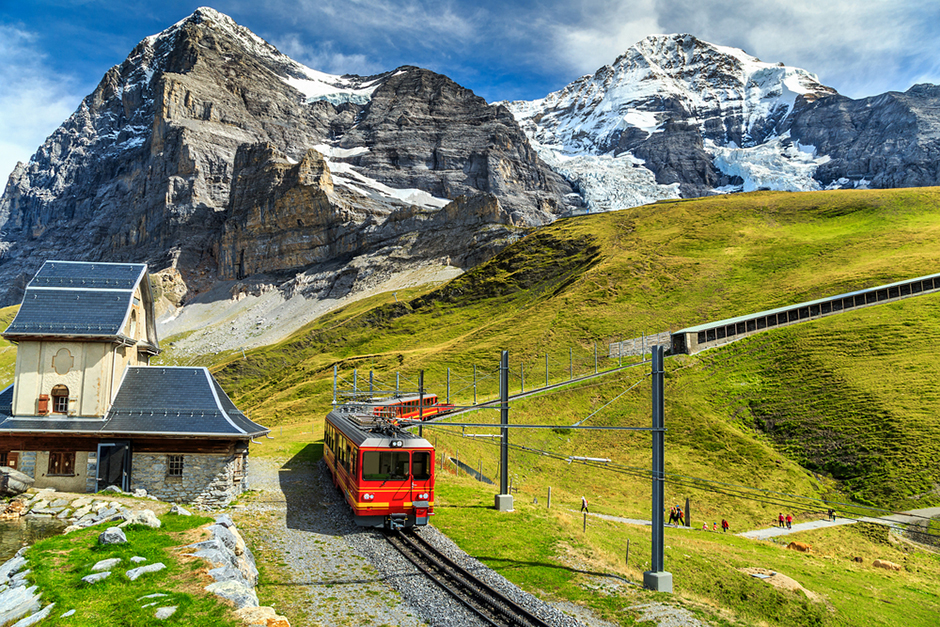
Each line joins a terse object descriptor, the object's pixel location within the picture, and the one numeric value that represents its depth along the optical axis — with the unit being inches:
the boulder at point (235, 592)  492.4
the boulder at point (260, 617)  449.4
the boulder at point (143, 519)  700.7
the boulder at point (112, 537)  621.0
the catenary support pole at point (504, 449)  1031.6
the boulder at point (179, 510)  806.3
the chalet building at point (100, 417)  1038.4
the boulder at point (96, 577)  511.4
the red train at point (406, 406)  1519.3
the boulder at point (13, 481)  983.6
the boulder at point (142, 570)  529.0
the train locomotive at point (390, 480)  864.9
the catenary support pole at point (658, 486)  695.1
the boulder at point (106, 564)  542.4
